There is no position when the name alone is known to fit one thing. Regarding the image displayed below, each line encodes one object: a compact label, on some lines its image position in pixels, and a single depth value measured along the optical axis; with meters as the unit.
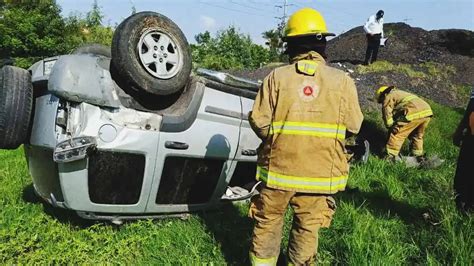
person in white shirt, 12.25
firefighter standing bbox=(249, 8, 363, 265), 2.67
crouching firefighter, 6.82
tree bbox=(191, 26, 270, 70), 20.92
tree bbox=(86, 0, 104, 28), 26.09
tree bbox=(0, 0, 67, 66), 20.81
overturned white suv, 3.23
